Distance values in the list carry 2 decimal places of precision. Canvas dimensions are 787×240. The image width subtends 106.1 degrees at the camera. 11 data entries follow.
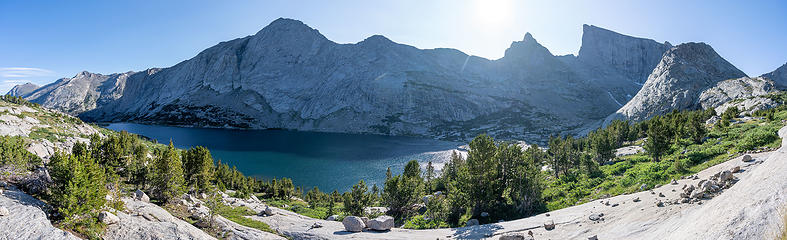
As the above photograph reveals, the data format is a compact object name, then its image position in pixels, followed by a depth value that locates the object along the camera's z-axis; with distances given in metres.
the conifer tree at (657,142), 34.44
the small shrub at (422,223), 27.20
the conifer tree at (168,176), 23.75
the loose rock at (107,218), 13.89
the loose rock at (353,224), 22.53
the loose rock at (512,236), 16.22
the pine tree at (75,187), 13.13
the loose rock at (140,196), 20.80
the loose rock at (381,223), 22.72
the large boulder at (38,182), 14.48
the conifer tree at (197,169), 32.50
